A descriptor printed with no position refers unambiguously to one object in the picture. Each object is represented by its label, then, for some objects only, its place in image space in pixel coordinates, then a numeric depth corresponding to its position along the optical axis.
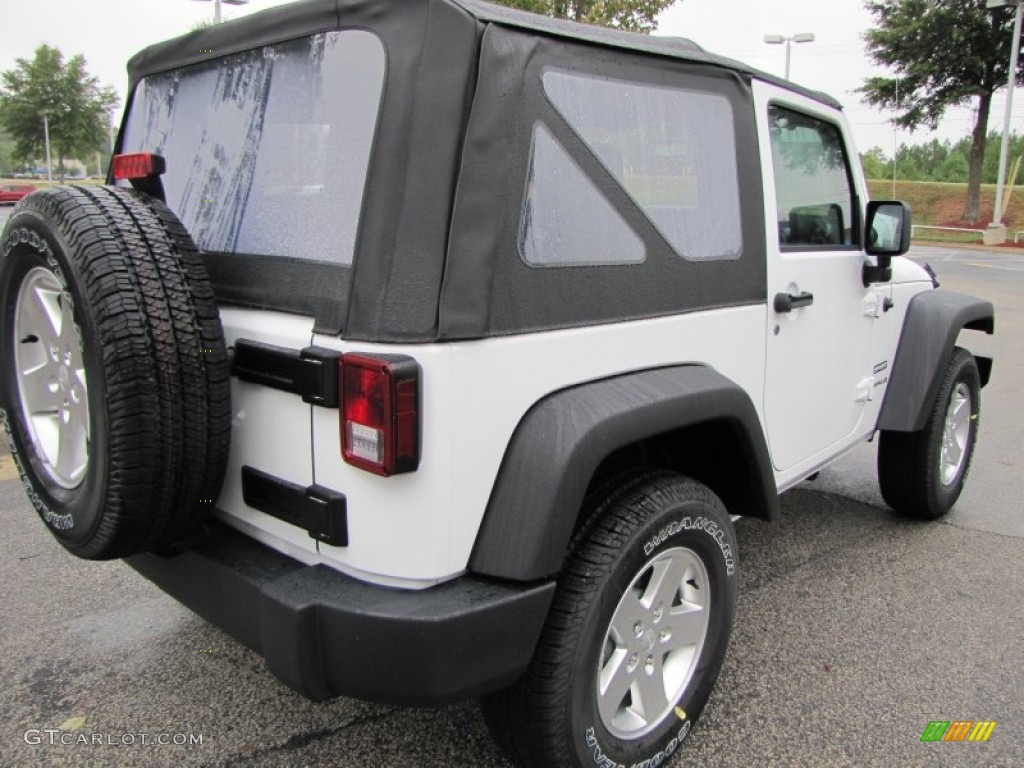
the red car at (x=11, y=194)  37.03
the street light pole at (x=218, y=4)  14.92
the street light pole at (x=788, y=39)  24.72
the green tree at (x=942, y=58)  27.12
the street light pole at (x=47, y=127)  46.00
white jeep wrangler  1.72
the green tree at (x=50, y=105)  47.03
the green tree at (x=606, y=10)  9.70
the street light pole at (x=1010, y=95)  23.98
